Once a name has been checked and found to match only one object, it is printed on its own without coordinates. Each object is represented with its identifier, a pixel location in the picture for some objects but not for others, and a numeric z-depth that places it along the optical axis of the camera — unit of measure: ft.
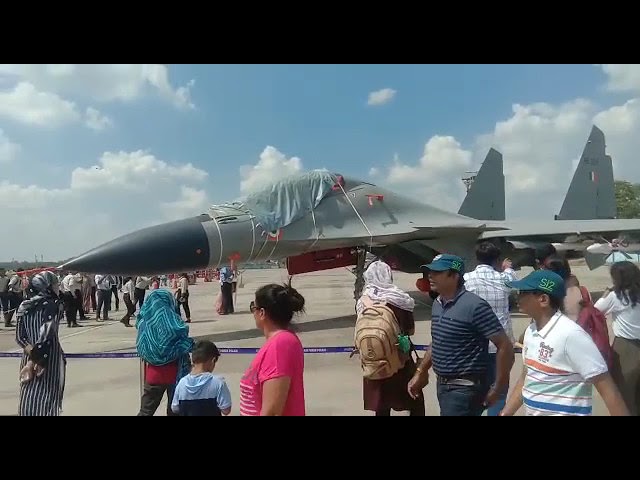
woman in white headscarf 12.68
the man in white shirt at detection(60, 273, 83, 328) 42.93
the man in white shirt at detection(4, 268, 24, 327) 47.95
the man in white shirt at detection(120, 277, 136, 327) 42.42
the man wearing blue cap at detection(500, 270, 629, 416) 8.18
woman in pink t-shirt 8.38
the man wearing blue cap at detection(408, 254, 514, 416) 10.71
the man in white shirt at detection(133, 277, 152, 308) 44.47
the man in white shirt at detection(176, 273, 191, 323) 42.83
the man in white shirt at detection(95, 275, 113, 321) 47.40
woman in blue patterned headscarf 13.41
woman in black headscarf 13.17
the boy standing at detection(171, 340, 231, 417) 10.73
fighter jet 30.40
